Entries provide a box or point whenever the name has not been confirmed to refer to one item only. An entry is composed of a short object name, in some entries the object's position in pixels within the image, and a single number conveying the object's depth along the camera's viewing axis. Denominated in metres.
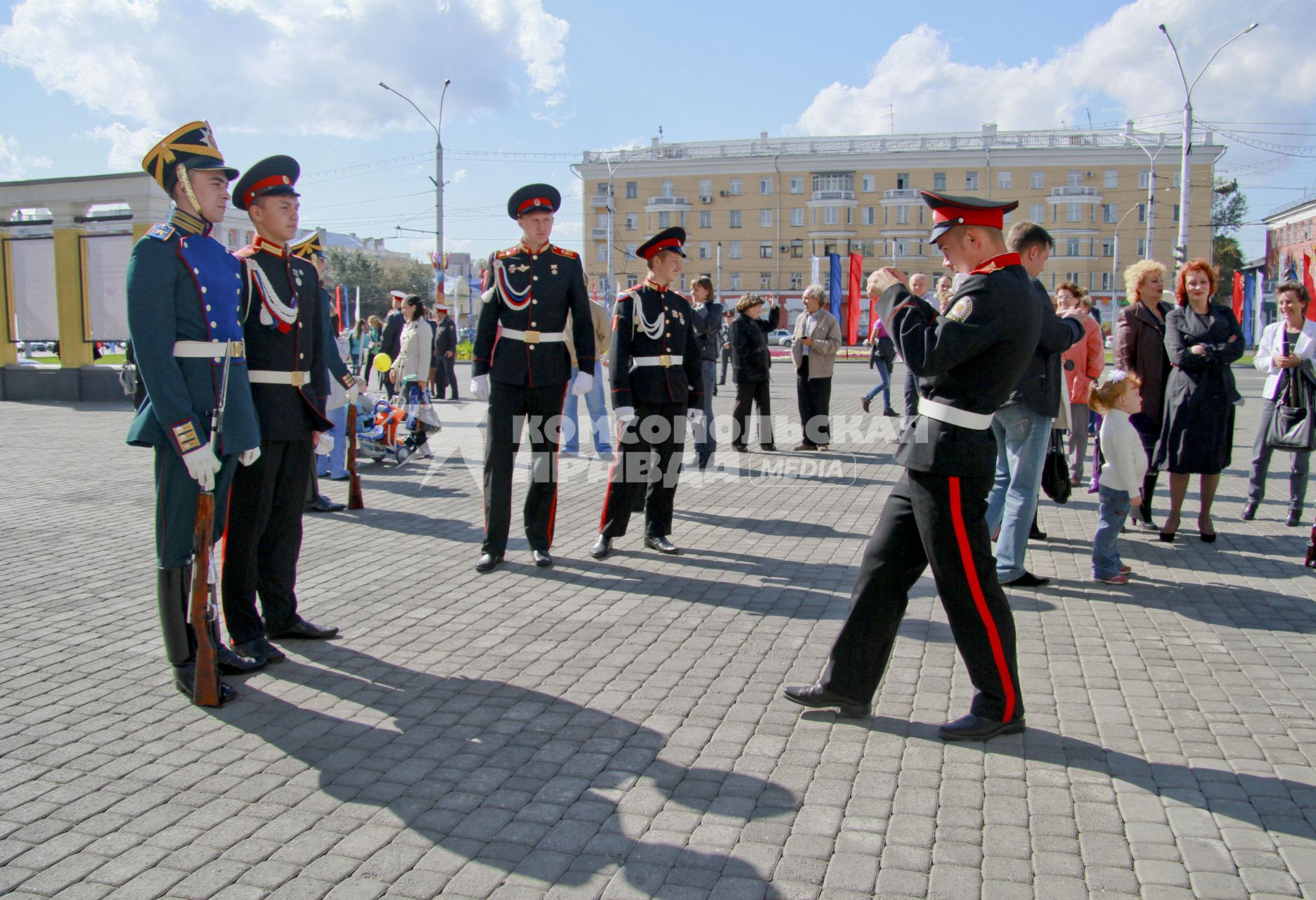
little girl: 6.55
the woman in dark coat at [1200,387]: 7.63
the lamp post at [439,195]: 35.89
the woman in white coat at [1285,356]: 8.59
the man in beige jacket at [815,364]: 12.76
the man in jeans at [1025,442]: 6.36
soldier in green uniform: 4.29
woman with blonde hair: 8.03
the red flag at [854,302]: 25.85
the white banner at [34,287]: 21.22
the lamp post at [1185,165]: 23.05
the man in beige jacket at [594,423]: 12.80
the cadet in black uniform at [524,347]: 6.79
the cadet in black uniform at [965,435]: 3.91
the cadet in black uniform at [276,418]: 4.99
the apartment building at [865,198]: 76.94
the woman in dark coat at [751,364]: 12.52
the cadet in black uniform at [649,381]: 7.25
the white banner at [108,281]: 20.38
